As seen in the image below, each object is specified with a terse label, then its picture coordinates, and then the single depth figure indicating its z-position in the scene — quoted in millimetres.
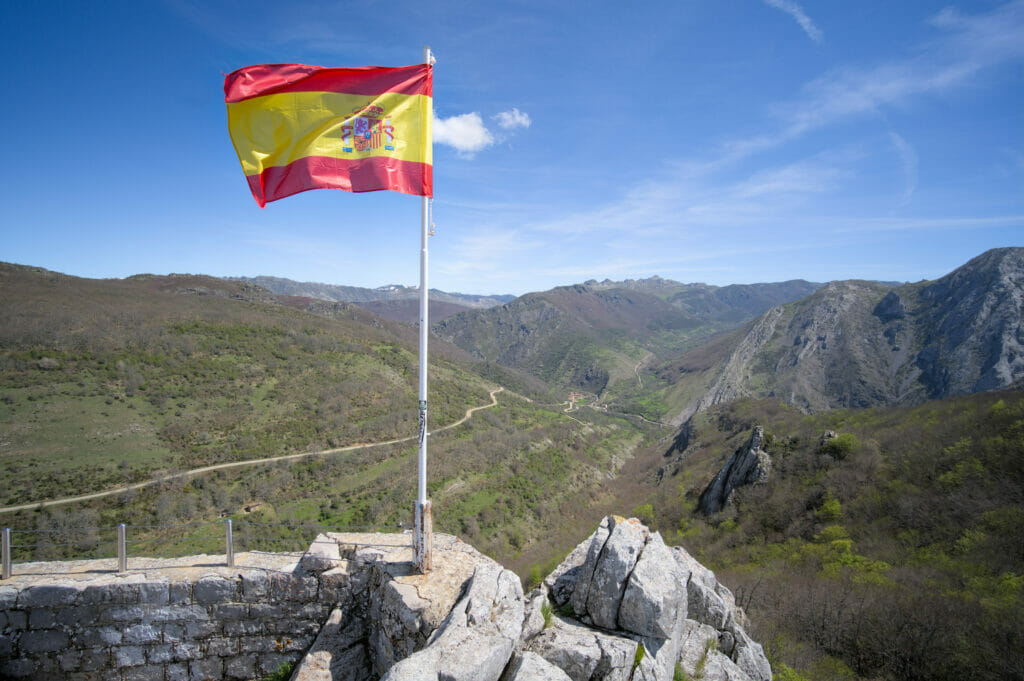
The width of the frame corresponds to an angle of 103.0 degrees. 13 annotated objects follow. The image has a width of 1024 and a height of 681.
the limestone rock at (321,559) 7691
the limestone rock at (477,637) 4727
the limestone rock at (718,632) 8227
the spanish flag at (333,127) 7324
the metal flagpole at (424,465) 7168
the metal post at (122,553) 7484
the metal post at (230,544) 7414
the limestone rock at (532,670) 5008
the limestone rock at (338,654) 6895
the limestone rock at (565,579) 7766
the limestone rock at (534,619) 6285
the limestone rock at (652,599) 6422
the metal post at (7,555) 7410
